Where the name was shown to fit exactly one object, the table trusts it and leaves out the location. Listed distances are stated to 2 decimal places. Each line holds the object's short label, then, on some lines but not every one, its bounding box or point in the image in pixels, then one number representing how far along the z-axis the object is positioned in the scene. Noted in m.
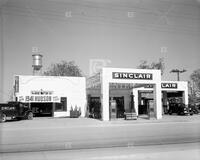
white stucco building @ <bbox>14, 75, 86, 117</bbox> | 21.84
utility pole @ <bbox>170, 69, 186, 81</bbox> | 38.91
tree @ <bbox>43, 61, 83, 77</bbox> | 43.75
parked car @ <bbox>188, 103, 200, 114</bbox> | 24.62
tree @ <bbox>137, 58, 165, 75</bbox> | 41.34
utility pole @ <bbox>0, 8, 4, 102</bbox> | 5.74
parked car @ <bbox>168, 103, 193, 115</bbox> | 23.17
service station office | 18.12
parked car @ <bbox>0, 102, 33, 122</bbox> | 16.96
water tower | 26.88
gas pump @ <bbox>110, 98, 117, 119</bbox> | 18.44
